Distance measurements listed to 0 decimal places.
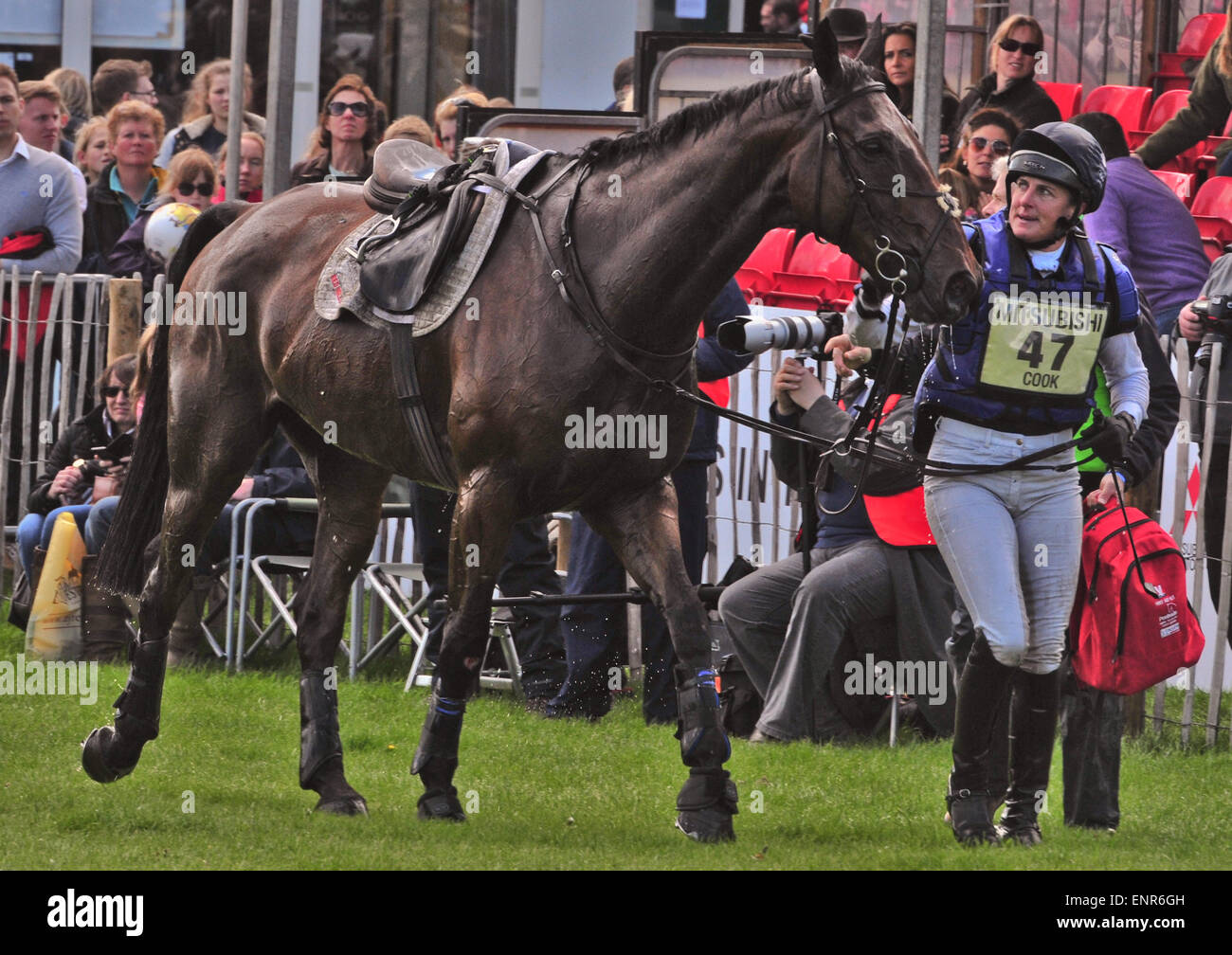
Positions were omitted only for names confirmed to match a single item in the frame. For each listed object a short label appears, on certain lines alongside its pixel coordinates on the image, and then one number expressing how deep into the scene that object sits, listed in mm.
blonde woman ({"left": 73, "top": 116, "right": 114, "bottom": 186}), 14305
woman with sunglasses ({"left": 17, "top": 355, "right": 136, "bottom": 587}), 10570
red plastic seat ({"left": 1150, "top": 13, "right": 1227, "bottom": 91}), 14328
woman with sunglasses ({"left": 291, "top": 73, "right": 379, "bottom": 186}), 12531
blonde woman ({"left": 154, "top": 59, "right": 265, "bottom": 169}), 14492
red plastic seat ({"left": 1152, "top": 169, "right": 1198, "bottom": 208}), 11727
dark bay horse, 5789
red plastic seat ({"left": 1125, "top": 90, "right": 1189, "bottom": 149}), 13305
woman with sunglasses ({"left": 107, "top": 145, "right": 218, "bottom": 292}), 12164
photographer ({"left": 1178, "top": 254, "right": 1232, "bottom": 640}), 8406
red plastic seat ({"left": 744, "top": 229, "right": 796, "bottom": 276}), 11555
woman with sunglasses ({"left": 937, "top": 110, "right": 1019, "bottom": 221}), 10086
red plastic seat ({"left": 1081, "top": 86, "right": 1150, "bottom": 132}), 13383
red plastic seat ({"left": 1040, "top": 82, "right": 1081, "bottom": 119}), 13641
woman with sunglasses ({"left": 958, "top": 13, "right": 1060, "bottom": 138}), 11234
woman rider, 6168
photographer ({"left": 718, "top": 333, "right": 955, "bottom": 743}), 8172
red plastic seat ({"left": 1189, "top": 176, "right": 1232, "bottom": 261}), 11227
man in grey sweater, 12570
